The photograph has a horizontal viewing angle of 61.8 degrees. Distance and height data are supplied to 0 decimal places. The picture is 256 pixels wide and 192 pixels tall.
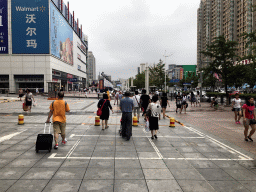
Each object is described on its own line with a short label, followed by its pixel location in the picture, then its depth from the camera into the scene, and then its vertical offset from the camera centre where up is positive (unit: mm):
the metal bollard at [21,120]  11327 -1471
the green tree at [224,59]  25609 +4041
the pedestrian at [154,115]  8375 -892
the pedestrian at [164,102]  14824 -678
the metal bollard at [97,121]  11422 -1537
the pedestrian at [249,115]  7973 -859
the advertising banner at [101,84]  38669 +1516
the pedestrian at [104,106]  9955 -639
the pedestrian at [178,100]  17086 -673
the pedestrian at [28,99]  15491 -496
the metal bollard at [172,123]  11320 -1630
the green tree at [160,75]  53594 +4363
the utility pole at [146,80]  22453 +1310
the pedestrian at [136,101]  12727 -553
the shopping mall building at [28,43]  50375 +11913
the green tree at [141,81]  82875 +4379
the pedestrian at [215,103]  20812 -1049
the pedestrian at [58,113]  6898 -672
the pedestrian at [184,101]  18005 -785
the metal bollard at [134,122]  11612 -1621
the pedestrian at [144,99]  12930 -439
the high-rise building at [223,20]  86938 +35447
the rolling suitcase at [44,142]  6437 -1503
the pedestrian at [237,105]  13078 -785
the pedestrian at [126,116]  8359 -938
